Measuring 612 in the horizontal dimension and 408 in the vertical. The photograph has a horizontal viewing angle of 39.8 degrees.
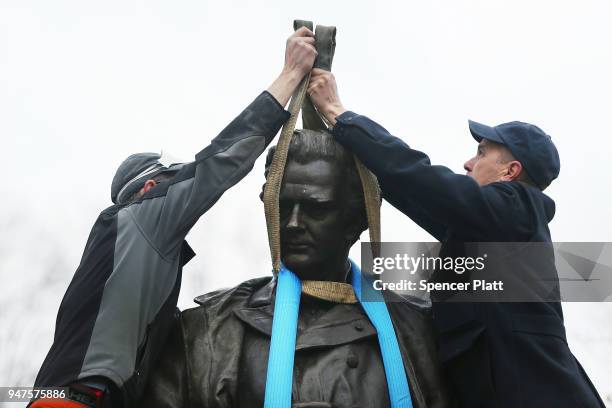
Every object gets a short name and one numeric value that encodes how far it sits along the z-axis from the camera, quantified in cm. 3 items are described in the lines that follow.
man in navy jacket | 407
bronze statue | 407
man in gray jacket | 380
